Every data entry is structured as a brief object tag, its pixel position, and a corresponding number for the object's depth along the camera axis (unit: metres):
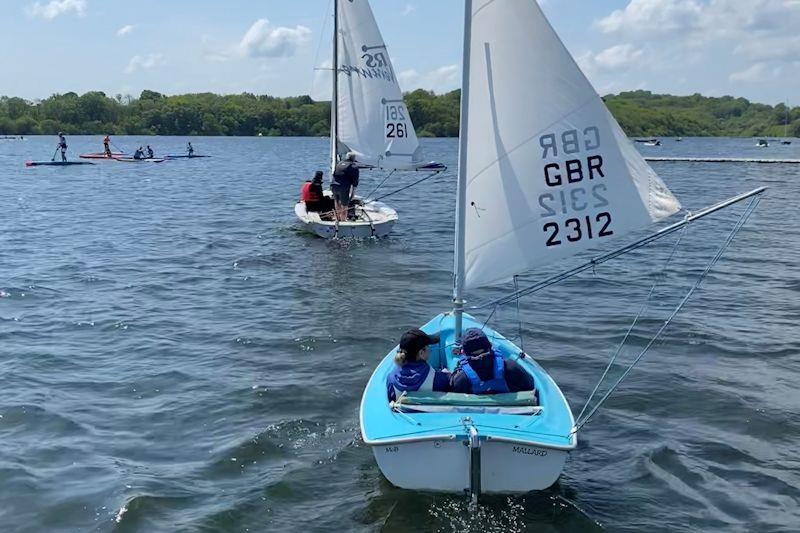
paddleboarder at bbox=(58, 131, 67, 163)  58.62
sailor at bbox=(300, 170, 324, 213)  26.30
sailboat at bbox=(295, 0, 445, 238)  27.05
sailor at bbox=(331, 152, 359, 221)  24.47
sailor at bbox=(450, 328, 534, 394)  8.97
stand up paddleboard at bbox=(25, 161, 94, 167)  60.12
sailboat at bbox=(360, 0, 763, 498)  8.31
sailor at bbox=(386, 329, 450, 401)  9.04
